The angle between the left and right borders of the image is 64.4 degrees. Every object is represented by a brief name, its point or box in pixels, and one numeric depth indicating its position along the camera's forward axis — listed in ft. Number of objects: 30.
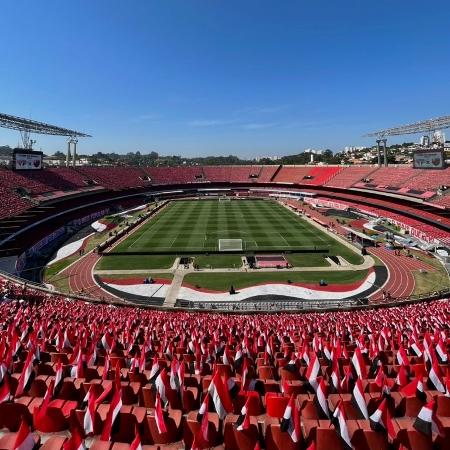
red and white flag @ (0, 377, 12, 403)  27.20
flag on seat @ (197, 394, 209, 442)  22.26
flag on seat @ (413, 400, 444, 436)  22.50
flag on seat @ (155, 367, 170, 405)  27.25
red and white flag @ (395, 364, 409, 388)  30.53
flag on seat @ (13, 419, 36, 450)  20.47
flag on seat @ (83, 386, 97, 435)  23.31
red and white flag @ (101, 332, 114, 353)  41.45
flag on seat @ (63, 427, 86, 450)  19.93
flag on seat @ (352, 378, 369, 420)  25.60
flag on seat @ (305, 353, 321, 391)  30.32
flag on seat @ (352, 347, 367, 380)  33.01
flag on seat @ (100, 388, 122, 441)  22.61
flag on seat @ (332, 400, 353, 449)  21.80
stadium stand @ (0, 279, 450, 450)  22.45
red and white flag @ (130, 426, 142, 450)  19.84
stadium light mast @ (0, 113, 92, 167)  187.36
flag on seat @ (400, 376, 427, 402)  27.58
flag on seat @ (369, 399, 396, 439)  23.20
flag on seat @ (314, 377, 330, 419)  25.71
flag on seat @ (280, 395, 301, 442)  21.74
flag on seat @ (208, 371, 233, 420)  25.77
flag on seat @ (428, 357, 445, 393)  29.73
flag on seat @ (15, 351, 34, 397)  29.19
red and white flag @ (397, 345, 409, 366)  35.03
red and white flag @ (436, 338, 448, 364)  36.17
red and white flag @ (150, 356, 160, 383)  31.40
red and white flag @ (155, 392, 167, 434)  22.90
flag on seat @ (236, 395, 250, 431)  22.06
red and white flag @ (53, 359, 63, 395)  28.91
